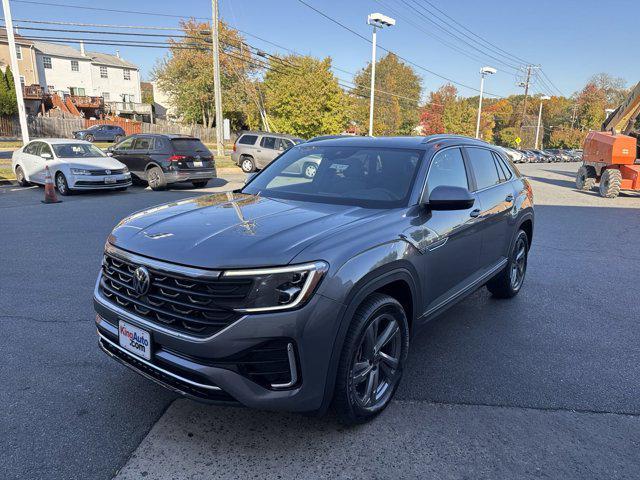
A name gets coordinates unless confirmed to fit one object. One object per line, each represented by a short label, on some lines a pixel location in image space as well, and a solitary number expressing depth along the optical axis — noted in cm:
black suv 1438
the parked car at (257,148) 2127
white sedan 1287
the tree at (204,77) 4806
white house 5438
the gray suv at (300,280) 241
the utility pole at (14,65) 1777
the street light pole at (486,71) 4941
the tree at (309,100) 3406
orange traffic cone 1164
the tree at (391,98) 6888
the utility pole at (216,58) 2455
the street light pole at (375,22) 2894
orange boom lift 1596
